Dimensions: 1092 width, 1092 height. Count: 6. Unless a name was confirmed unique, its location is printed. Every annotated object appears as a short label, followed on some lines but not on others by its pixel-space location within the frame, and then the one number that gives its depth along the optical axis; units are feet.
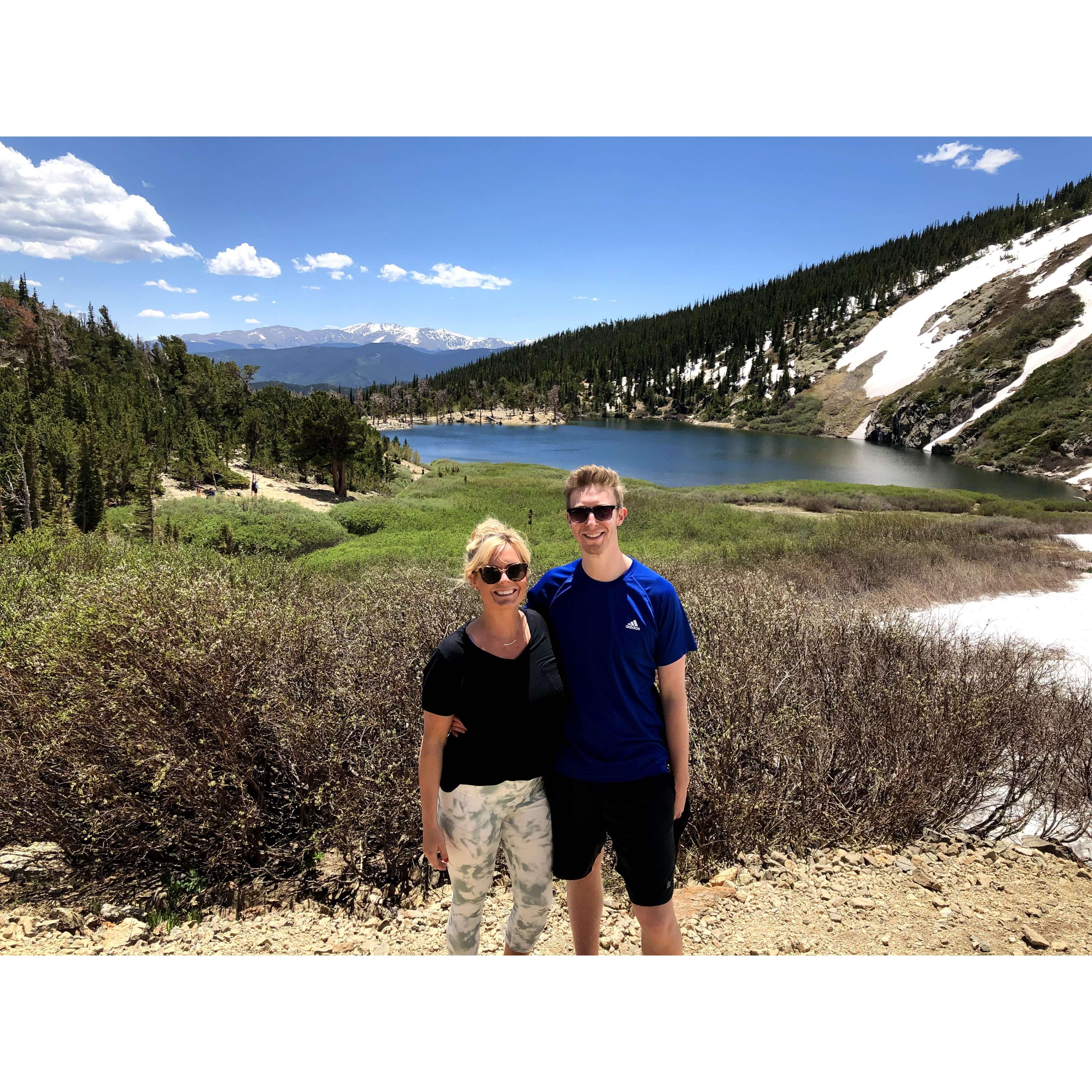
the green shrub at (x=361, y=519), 76.18
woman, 6.31
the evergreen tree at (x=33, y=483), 69.51
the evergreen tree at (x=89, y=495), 75.92
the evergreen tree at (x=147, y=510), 62.13
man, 6.59
